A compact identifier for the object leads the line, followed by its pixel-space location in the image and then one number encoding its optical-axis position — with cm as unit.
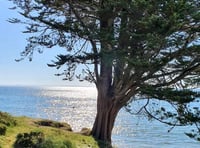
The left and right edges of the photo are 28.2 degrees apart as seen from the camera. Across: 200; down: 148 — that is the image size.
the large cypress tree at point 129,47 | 1161
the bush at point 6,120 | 1427
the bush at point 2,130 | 1282
